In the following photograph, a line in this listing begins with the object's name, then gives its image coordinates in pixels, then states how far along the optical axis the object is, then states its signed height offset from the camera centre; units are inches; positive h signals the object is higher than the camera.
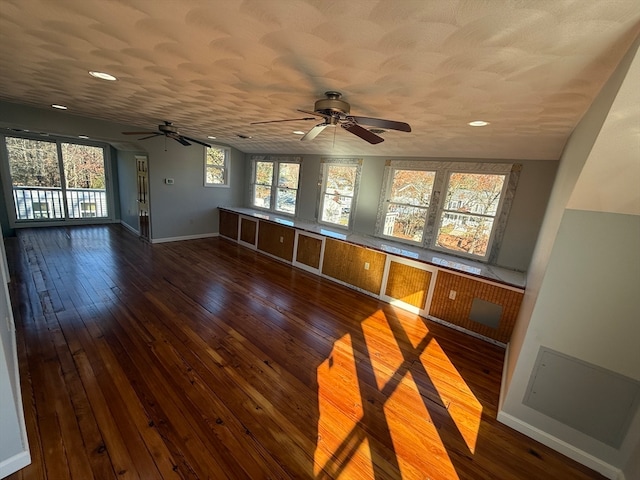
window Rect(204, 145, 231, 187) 258.2 +6.7
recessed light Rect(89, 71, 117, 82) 88.6 +28.5
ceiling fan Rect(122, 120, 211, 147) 155.9 +21.0
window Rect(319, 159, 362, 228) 201.2 -2.1
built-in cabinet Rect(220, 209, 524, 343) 127.4 -49.9
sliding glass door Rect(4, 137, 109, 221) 248.4 -23.7
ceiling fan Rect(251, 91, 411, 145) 76.9 +21.0
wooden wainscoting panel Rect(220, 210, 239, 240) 261.6 -49.3
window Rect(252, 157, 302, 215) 243.0 -3.1
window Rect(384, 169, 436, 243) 168.9 -6.0
